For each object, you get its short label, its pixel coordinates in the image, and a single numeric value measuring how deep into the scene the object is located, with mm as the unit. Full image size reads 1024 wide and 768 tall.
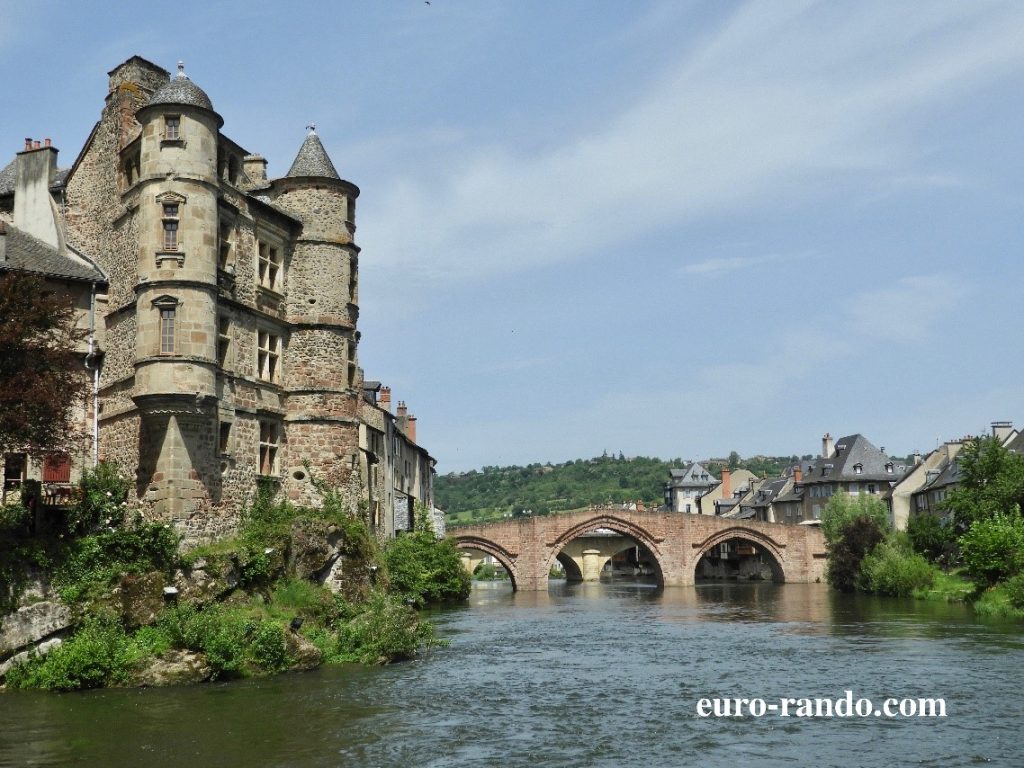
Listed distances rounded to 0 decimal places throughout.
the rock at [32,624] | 26891
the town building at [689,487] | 147500
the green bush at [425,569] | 55281
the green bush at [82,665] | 26219
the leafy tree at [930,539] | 66812
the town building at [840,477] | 95938
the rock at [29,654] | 26547
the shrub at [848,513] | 76688
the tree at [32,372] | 26516
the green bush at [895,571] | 60344
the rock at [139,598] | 28594
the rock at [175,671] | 26797
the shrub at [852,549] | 70562
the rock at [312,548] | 34969
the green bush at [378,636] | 31156
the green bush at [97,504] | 29844
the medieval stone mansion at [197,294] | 33125
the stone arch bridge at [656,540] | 82688
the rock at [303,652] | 29312
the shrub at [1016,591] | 46219
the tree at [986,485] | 57344
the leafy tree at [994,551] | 50562
